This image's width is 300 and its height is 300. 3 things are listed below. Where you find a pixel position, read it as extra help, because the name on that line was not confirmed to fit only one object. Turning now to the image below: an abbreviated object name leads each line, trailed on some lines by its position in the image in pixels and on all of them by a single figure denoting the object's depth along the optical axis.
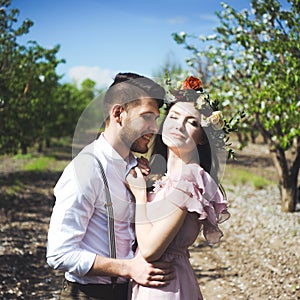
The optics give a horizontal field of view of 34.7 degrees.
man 2.07
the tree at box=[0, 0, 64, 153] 10.77
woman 2.03
